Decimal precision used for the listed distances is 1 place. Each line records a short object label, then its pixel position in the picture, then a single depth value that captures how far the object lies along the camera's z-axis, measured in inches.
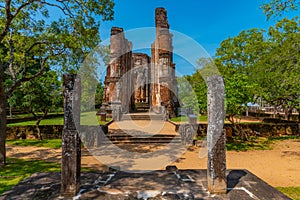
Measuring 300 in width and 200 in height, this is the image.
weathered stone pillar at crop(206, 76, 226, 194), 145.3
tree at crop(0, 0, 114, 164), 302.7
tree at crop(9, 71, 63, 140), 411.2
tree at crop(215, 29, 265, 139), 375.4
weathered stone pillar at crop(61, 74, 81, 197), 141.5
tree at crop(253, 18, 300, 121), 321.4
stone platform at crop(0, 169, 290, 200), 143.1
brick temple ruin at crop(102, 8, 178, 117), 730.2
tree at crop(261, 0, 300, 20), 286.1
